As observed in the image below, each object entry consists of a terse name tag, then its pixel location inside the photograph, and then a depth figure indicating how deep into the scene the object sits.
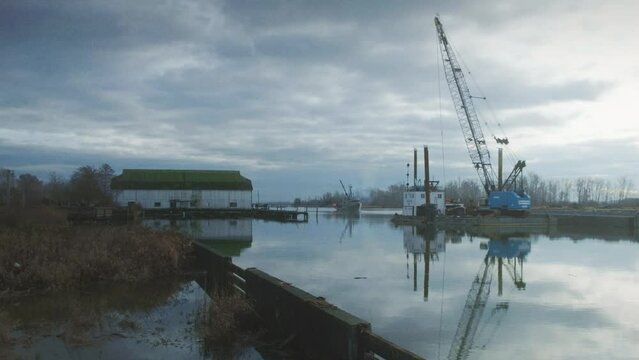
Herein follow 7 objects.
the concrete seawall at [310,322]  7.21
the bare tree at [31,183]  95.73
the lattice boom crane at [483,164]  67.31
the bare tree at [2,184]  76.00
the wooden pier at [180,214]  58.97
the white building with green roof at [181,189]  83.50
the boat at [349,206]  111.54
